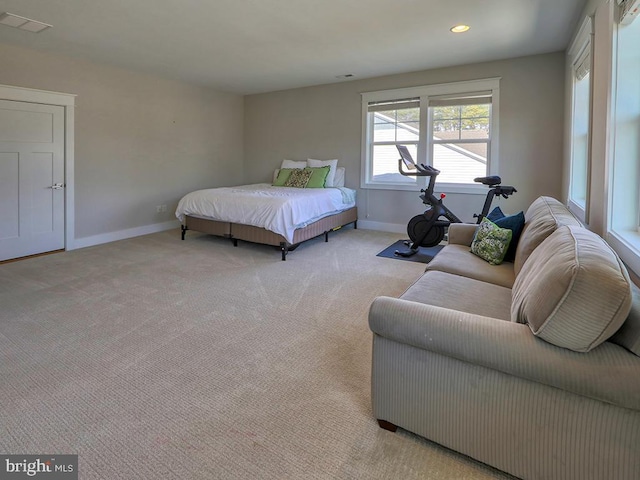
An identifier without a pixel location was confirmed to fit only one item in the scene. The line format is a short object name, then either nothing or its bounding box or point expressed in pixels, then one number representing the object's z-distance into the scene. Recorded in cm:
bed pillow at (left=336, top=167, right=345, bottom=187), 618
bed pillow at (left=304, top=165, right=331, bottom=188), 588
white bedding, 442
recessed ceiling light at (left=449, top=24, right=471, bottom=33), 366
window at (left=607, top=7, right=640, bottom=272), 218
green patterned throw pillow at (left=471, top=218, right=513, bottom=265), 273
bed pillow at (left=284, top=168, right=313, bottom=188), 598
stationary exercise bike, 453
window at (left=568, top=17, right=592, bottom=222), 350
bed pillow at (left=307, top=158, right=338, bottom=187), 603
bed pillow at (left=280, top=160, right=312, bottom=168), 647
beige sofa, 114
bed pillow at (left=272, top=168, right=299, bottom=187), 625
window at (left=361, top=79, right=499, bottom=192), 510
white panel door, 423
